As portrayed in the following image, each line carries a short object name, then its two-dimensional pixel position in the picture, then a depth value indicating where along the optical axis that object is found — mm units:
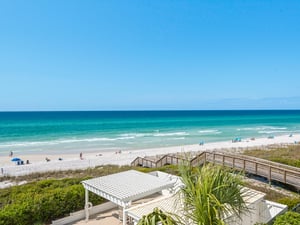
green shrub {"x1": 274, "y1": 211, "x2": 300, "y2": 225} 5055
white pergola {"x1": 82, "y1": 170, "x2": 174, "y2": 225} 6922
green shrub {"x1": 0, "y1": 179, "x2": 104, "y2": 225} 7500
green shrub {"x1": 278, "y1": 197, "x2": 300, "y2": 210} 8016
